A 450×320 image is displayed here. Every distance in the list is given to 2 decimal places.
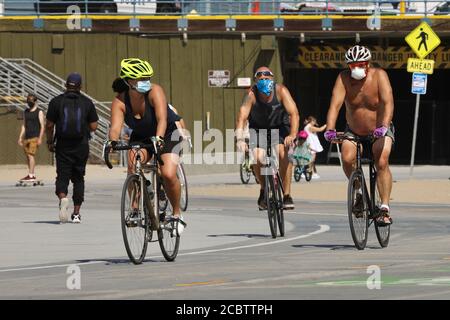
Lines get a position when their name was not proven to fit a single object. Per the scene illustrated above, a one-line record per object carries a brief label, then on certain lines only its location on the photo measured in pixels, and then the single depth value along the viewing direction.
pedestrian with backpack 19.55
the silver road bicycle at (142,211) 13.56
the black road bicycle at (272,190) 16.86
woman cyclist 14.04
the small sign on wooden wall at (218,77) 39.66
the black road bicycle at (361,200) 15.05
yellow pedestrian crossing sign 30.75
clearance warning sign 40.69
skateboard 29.53
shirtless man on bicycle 15.40
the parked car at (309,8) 41.44
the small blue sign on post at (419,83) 31.34
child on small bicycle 33.09
